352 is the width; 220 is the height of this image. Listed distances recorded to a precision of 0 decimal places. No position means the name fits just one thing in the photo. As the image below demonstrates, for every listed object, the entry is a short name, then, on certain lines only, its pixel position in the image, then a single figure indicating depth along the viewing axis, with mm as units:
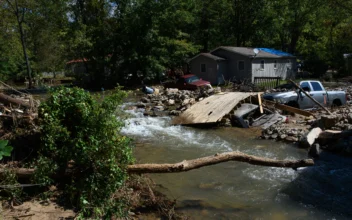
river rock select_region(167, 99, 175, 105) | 21753
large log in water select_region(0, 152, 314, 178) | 6094
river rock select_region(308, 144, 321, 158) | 9859
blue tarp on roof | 34628
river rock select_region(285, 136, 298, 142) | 11488
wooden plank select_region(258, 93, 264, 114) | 14897
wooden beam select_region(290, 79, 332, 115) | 14720
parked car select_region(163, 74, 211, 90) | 26828
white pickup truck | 15562
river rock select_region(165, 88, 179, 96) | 25469
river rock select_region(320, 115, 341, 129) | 11962
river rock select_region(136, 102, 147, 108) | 20769
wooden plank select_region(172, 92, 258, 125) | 14220
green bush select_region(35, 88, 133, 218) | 5586
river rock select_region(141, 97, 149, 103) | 22781
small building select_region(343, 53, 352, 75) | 34562
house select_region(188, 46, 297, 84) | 31517
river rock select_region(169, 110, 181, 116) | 17791
